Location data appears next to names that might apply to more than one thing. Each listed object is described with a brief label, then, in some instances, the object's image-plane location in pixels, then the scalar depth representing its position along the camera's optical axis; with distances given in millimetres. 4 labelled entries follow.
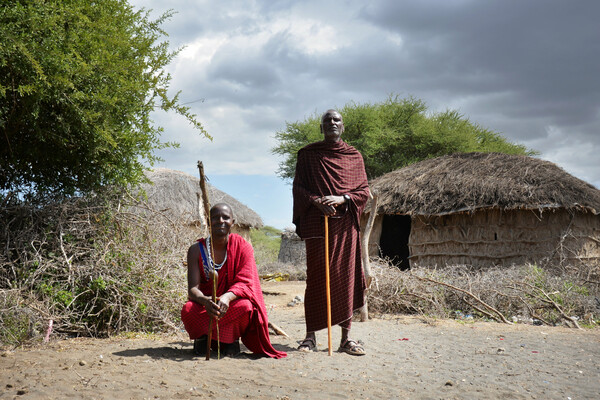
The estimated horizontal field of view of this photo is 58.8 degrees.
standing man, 5031
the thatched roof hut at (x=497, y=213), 11930
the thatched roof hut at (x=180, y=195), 16547
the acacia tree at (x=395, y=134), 23781
